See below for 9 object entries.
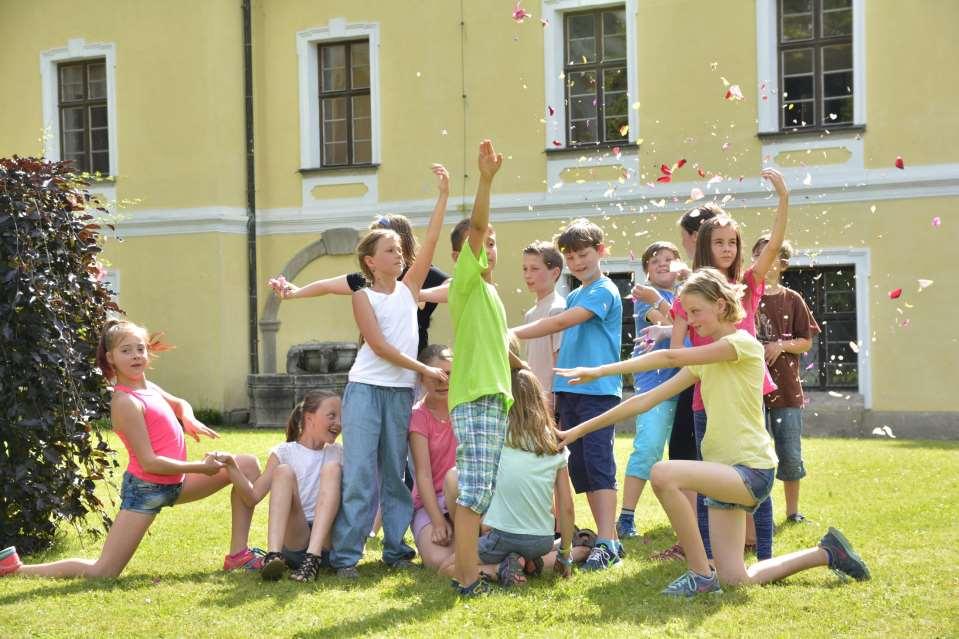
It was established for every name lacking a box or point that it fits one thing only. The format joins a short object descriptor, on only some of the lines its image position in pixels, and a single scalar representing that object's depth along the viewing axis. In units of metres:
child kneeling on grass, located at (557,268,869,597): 5.63
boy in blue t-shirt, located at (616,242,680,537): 7.35
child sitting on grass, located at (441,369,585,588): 5.96
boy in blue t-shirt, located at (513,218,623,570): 6.65
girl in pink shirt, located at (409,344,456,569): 6.50
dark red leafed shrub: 6.98
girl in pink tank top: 6.38
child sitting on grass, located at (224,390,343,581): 6.30
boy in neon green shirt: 5.75
